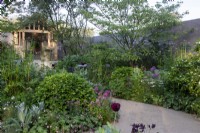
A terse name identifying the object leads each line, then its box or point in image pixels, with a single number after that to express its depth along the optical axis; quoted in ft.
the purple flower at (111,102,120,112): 6.03
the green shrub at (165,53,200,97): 10.99
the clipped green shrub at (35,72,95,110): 9.44
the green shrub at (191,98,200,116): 10.80
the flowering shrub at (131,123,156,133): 5.38
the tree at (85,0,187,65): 20.09
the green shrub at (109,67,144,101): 13.47
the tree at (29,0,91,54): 30.20
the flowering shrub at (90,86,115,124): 9.27
